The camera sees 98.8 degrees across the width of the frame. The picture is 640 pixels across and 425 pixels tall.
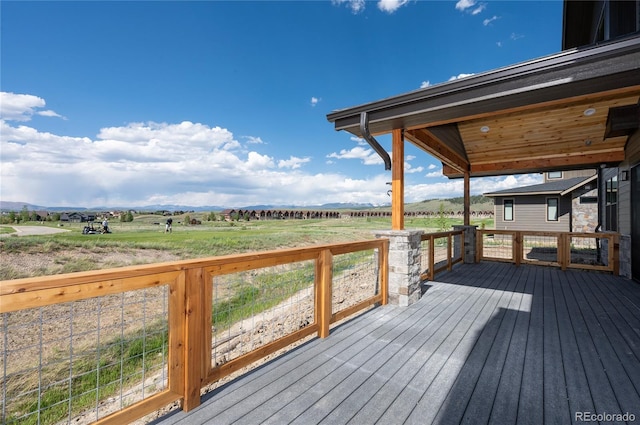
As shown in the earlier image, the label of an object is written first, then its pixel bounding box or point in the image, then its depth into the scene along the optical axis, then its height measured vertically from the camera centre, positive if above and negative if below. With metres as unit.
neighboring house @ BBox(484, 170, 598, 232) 14.84 +0.58
